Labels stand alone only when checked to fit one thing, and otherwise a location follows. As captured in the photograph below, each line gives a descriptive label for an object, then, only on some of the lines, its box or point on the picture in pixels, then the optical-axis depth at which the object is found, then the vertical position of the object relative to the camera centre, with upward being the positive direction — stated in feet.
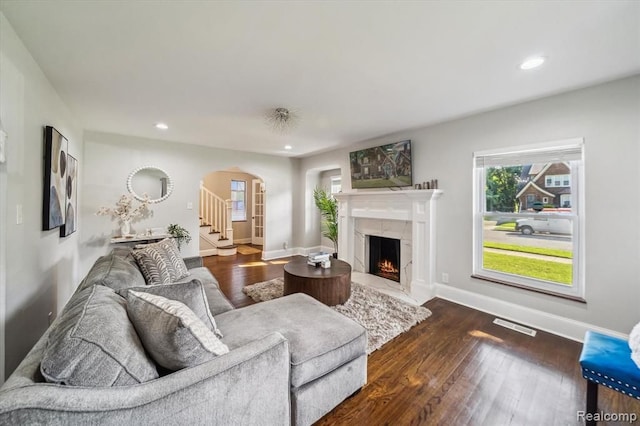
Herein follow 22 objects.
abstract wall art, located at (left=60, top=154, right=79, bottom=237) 9.34 +0.57
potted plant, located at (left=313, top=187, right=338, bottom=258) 17.28 +0.01
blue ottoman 4.26 -2.73
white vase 13.64 -0.82
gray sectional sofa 2.47 -2.33
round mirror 14.32 +1.70
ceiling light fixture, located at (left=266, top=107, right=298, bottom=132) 9.97 +4.05
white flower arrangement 13.35 +0.16
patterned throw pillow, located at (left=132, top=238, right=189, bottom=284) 7.10 -1.50
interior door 25.12 +0.01
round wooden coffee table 9.53 -2.69
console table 13.25 -1.37
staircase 21.17 -1.16
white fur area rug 8.27 -3.78
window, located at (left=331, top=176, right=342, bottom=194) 20.30 +2.44
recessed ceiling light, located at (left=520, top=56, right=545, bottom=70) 6.31 +3.90
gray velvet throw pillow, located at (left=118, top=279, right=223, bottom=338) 4.52 -1.50
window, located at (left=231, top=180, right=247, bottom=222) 25.59 +1.37
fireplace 11.48 -0.98
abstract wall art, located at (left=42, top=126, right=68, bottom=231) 7.09 +1.02
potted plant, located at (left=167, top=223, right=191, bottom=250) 14.90 -1.19
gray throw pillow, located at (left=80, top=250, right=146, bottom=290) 5.10 -1.35
